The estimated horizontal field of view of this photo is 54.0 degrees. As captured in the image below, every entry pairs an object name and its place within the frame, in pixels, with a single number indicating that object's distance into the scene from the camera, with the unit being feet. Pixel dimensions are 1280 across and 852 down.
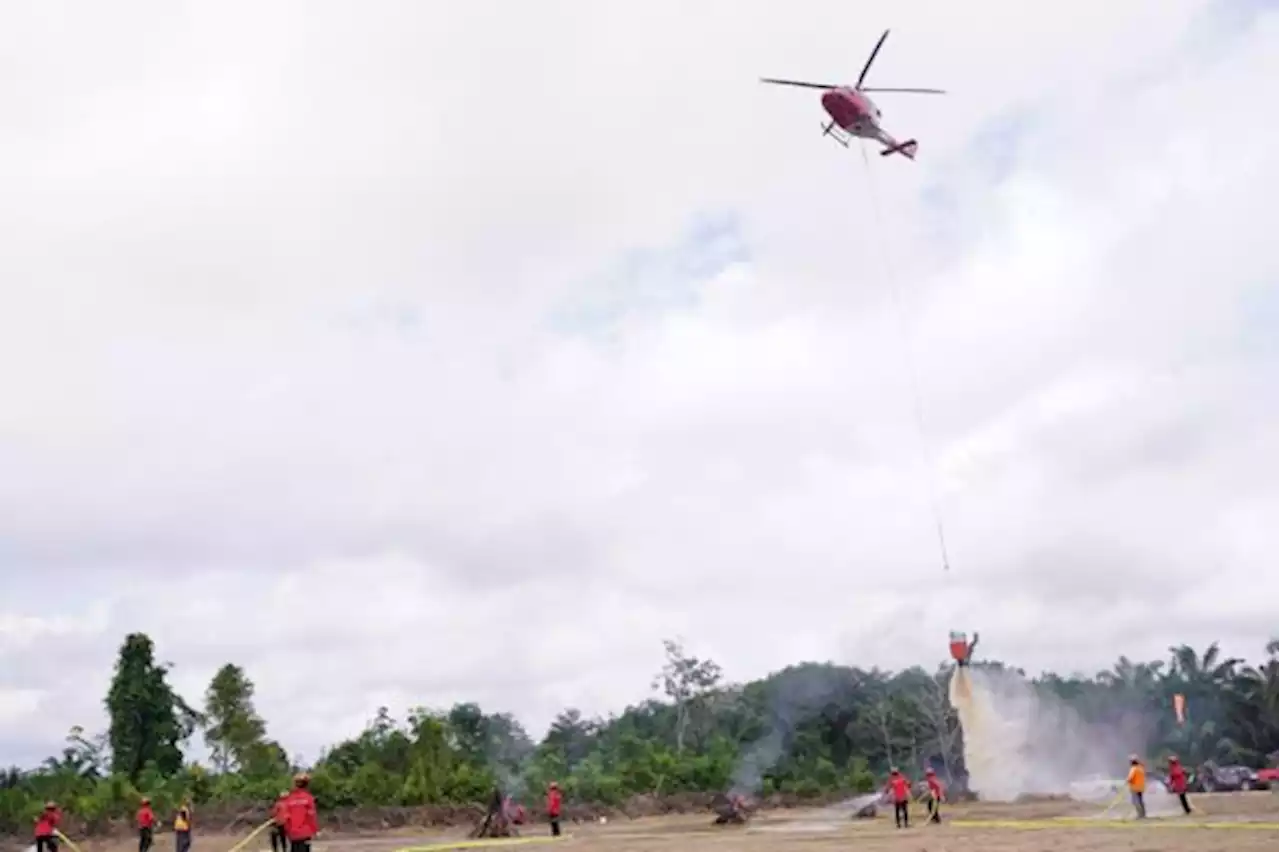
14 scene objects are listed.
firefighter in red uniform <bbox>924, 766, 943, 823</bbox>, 130.21
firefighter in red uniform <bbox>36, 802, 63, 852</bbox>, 105.29
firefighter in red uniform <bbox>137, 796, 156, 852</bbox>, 127.95
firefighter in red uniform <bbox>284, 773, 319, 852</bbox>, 68.85
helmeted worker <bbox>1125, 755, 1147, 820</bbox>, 113.80
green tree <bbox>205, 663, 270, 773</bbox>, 225.15
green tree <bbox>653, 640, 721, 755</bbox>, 316.79
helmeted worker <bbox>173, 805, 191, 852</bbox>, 115.85
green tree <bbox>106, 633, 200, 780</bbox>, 223.30
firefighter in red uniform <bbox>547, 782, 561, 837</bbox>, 135.44
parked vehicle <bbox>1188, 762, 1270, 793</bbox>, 195.83
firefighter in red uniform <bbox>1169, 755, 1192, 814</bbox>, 118.04
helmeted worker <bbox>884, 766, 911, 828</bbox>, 126.00
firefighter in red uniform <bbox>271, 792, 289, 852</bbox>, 77.77
